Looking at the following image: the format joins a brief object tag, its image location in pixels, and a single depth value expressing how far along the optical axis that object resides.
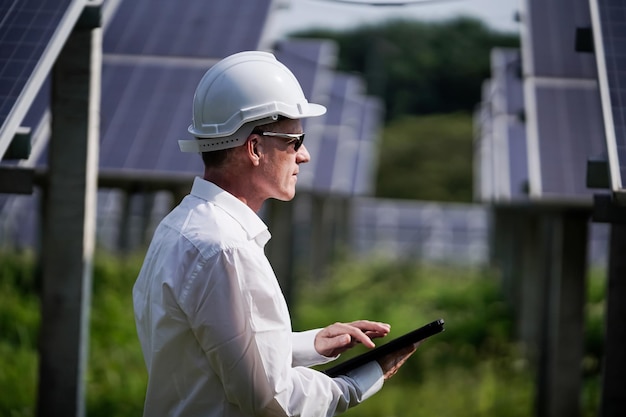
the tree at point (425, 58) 87.89
